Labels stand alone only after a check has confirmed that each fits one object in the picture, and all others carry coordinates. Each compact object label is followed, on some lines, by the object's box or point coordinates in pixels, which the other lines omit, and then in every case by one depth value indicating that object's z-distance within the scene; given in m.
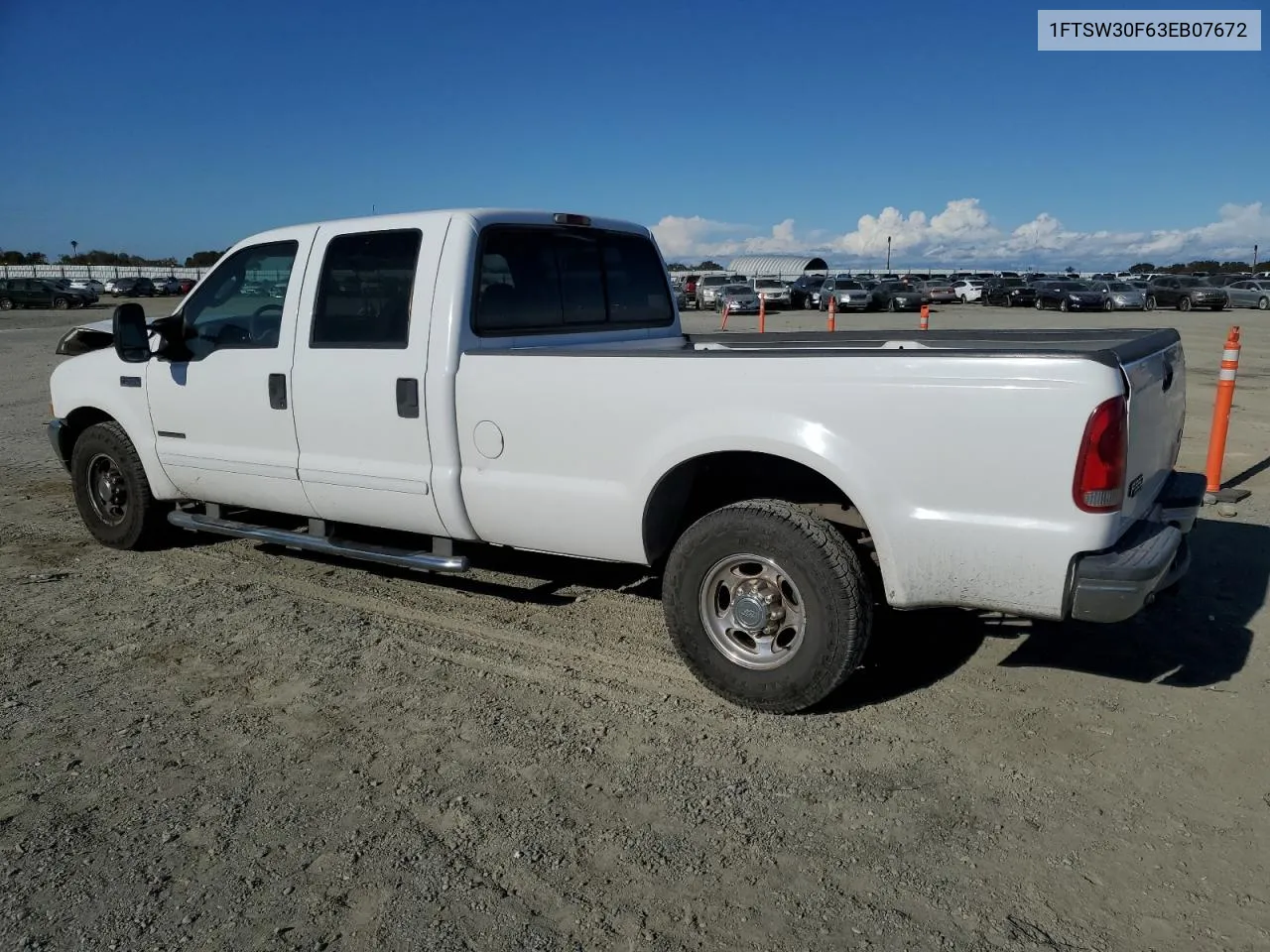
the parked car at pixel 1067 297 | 41.91
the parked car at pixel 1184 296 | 41.69
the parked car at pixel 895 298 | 44.12
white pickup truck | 3.40
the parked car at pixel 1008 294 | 46.84
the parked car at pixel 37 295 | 47.25
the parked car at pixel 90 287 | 50.19
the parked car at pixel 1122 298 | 41.88
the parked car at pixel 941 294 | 49.25
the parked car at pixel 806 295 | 45.75
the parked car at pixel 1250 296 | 42.34
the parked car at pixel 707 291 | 42.69
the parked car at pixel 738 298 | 39.69
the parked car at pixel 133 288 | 62.72
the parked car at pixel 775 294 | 42.62
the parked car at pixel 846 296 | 42.69
